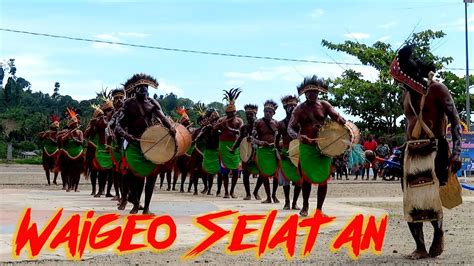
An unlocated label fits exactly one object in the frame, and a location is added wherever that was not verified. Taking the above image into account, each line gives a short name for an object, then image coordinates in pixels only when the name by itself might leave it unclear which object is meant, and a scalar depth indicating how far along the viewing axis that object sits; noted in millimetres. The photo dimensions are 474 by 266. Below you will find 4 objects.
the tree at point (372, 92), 34031
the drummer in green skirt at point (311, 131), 9602
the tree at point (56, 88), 85125
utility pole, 27150
